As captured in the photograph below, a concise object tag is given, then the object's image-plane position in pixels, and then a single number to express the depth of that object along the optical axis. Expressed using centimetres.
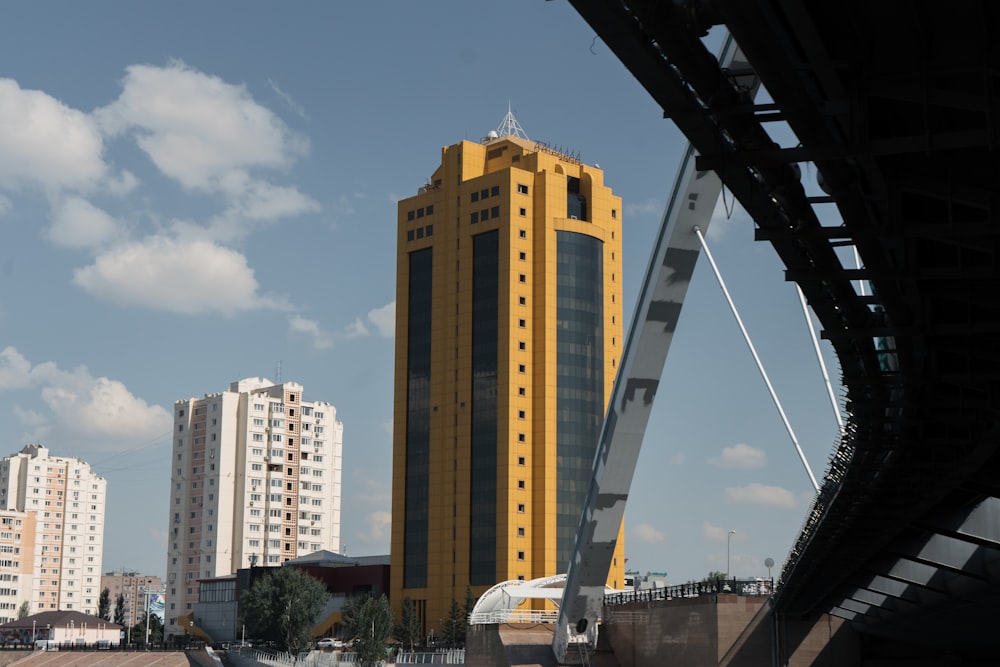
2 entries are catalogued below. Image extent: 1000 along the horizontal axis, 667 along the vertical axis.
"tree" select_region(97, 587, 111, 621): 19512
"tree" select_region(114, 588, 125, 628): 19385
